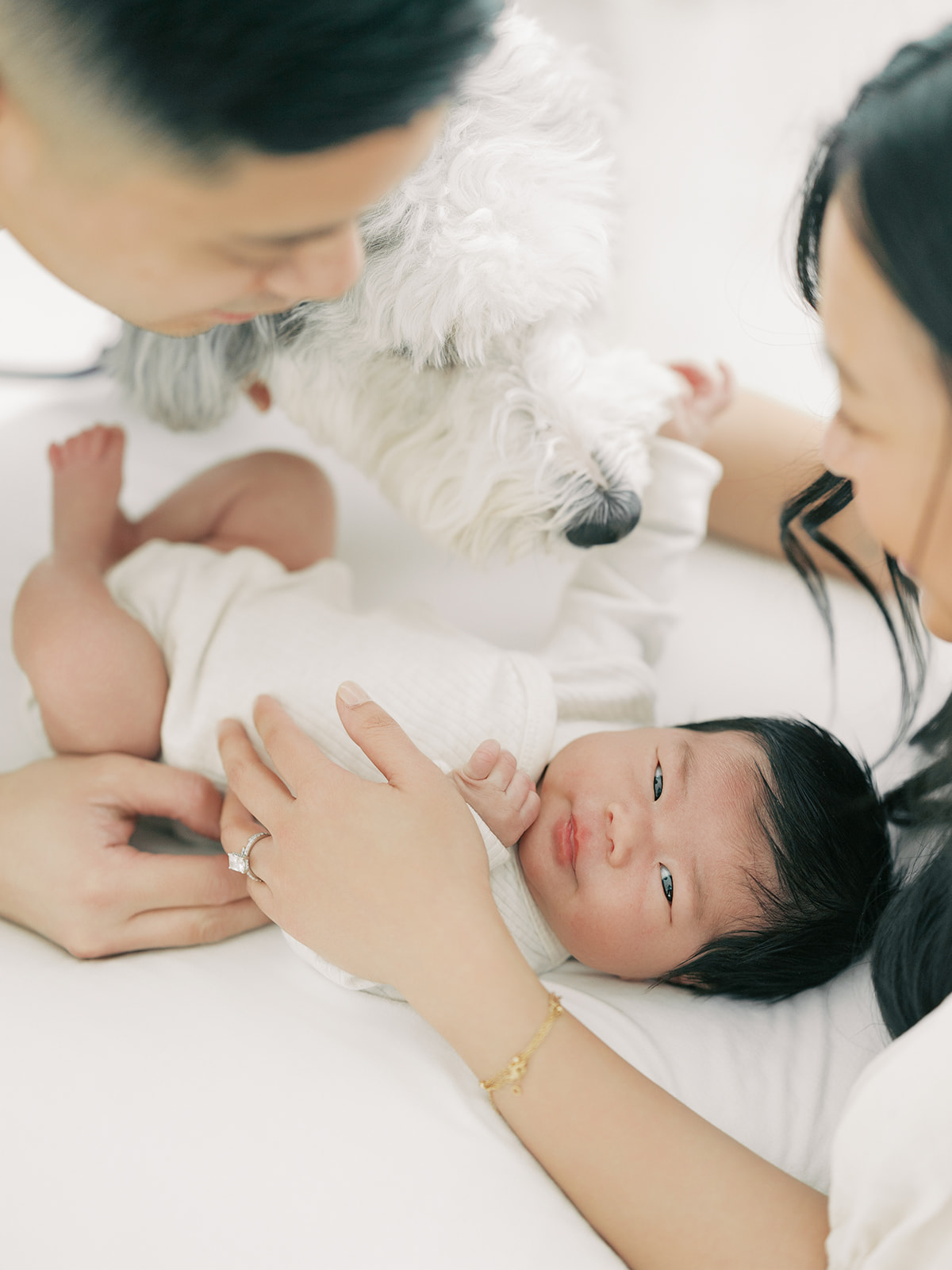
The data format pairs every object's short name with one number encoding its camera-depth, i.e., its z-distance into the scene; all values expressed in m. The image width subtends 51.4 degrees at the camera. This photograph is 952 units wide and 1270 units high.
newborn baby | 0.88
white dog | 0.83
